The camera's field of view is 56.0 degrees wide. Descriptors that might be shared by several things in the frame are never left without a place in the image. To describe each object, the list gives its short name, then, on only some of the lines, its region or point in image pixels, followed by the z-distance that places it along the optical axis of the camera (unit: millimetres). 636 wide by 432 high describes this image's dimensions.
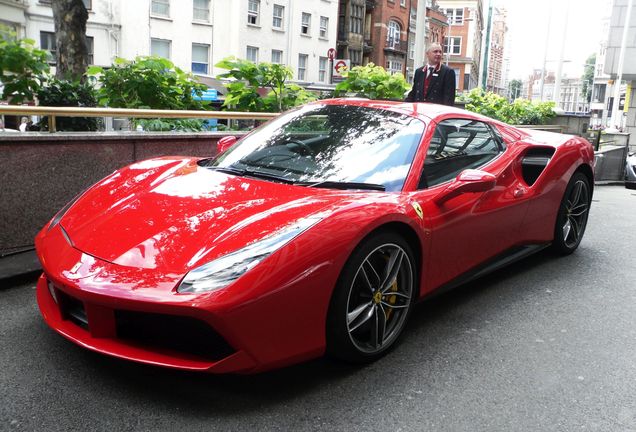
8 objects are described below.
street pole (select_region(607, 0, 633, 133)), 28719
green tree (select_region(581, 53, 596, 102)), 120825
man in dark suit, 7285
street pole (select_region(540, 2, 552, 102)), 31053
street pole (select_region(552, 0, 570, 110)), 23038
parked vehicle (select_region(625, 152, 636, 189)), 15839
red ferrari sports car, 2436
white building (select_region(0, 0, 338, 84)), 26547
